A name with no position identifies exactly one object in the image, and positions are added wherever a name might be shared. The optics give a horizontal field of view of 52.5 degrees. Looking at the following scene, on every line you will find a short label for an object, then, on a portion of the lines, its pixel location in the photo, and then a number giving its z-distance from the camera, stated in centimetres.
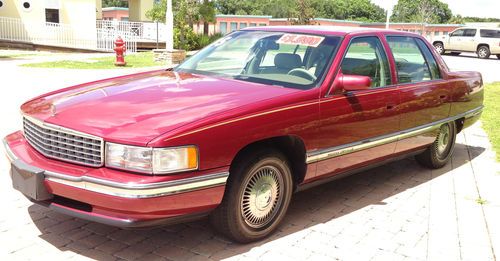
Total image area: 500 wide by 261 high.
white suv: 3216
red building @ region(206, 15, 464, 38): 5432
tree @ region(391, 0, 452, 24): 10681
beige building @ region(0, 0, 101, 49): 2403
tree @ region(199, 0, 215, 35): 2670
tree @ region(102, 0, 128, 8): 9586
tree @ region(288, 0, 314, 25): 4406
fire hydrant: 1725
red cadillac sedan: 321
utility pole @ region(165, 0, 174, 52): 1835
